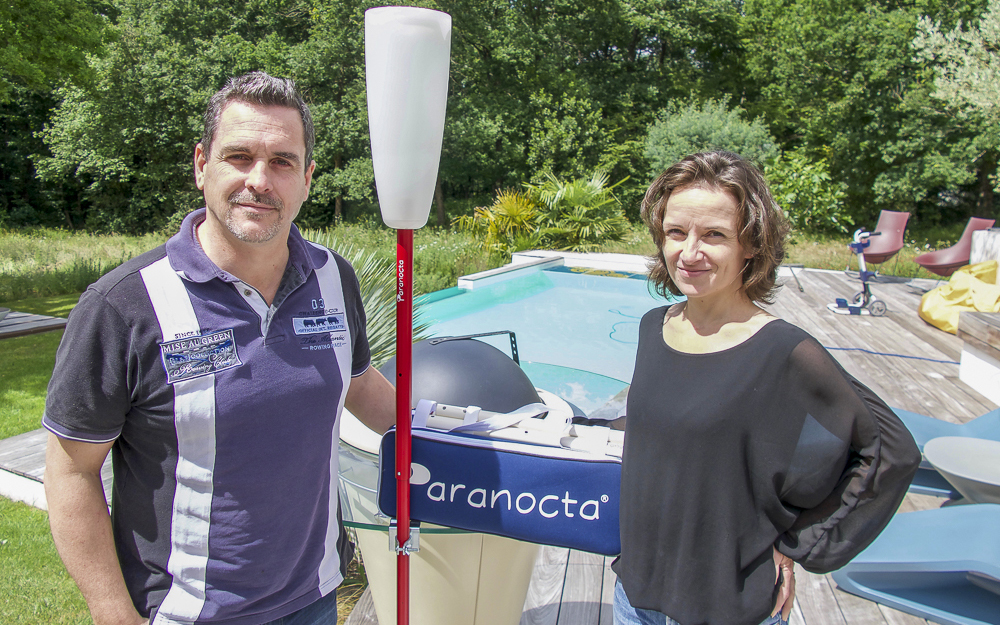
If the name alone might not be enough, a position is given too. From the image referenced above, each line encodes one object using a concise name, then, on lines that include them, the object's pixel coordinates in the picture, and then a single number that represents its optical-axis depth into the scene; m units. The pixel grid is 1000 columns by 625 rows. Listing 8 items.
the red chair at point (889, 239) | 9.92
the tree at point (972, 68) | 11.60
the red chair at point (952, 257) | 9.46
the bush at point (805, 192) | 14.80
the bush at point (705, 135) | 16.94
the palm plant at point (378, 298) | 3.88
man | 1.18
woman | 1.20
